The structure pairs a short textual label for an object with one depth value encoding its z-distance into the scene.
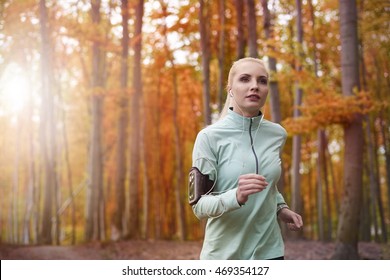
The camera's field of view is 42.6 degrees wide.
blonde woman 1.19
